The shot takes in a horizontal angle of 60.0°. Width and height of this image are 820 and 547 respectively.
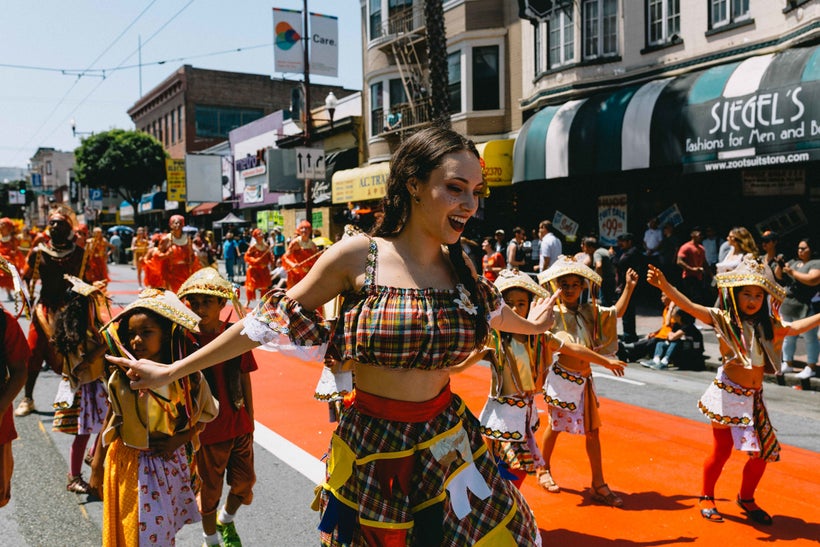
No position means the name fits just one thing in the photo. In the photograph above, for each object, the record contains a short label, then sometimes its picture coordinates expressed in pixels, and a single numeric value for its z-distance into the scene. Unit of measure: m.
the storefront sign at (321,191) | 29.73
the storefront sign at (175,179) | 46.31
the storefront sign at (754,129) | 11.81
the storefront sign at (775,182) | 13.85
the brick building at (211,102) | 52.75
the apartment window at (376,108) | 25.72
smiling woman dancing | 2.60
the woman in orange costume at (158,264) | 13.06
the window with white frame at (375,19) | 25.52
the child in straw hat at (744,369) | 4.62
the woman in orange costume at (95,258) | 7.68
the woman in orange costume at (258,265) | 14.92
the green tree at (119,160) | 52.66
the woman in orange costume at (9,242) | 11.94
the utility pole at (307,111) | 22.75
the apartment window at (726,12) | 14.36
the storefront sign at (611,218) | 17.55
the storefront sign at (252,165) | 38.88
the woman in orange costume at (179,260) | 13.05
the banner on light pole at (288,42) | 23.39
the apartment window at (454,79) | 21.72
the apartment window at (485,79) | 21.05
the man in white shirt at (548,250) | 14.73
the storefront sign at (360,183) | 24.41
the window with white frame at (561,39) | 18.14
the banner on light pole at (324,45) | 24.28
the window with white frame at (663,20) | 15.88
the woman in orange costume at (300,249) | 12.62
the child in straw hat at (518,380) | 4.57
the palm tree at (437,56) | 14.54
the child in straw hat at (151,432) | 3.43
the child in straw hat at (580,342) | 5.07
